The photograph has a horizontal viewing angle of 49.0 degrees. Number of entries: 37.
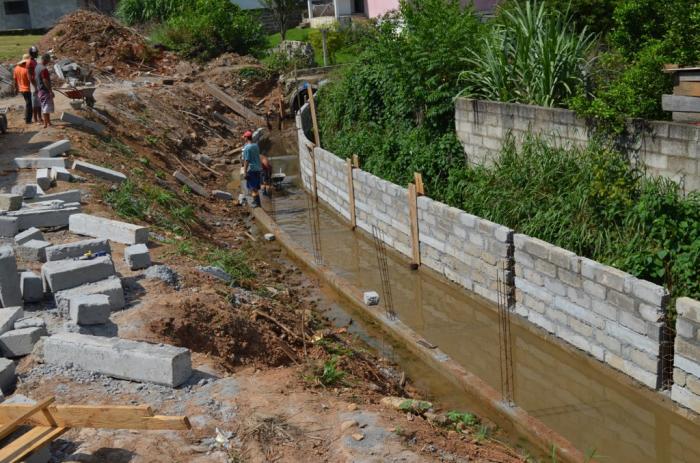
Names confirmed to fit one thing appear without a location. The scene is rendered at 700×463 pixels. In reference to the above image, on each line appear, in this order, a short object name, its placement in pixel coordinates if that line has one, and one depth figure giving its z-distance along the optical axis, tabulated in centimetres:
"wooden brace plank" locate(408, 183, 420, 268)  1248
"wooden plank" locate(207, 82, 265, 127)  2845
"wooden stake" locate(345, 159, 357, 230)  1508
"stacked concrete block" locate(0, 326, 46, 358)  741
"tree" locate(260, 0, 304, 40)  4146
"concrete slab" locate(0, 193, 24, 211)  1148
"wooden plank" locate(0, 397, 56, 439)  545
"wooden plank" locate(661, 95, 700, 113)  934
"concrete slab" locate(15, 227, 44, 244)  1019
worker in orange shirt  1617
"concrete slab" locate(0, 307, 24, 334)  758
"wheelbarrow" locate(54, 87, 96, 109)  1941
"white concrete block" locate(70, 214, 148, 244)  1077
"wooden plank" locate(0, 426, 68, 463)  529
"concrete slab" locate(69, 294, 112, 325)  761
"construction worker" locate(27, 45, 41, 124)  1598
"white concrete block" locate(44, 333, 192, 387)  673
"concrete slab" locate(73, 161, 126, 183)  1412
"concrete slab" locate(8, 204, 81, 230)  1109
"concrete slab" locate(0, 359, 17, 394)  680
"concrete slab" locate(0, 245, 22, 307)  824
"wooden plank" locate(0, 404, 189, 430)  568
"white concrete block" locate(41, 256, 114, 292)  834
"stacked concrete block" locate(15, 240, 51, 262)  983
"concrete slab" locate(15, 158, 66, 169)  1410
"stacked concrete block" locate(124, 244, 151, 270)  953
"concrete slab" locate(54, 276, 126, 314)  816
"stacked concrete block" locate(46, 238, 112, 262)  920
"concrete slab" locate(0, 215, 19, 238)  1070
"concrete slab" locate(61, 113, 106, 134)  1727
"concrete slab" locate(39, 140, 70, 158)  1470
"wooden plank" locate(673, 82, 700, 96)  933
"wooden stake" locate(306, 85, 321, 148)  1855
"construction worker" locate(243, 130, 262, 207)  1616
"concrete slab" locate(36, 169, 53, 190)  1287
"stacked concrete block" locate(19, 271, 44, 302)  848
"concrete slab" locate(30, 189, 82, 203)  1204
